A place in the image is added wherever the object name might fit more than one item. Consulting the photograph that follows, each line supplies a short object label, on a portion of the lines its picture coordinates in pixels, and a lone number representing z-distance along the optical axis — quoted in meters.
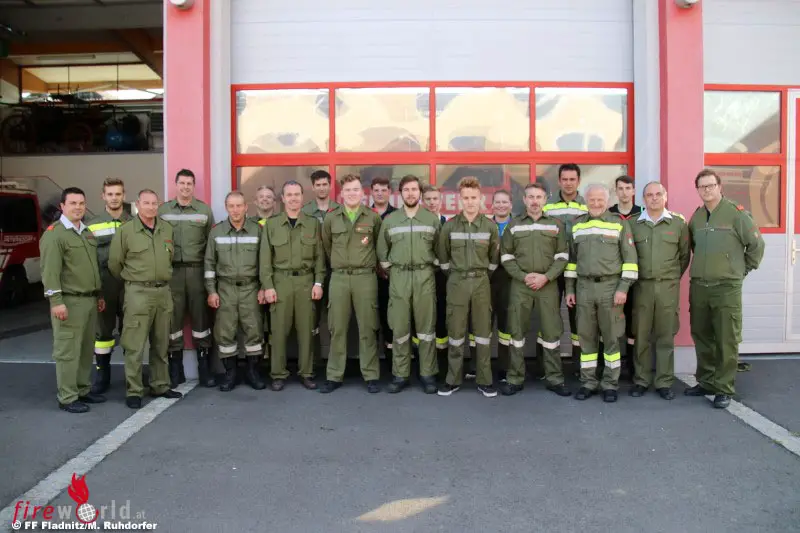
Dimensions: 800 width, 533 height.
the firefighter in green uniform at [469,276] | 5.58
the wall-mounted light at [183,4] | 6.16
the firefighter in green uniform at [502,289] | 6.00
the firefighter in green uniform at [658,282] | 5.48
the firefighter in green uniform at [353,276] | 5.75
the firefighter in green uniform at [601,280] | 5.42
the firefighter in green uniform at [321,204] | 6.27
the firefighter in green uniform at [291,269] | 5.80
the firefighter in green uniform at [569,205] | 6.02
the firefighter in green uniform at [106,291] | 5.88
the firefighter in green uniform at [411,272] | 5.62
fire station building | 6.82
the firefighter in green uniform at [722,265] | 5.33
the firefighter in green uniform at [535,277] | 5.56
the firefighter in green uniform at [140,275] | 5.34
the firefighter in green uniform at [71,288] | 5.18
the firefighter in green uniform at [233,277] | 5.82
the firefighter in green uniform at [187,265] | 5.96
